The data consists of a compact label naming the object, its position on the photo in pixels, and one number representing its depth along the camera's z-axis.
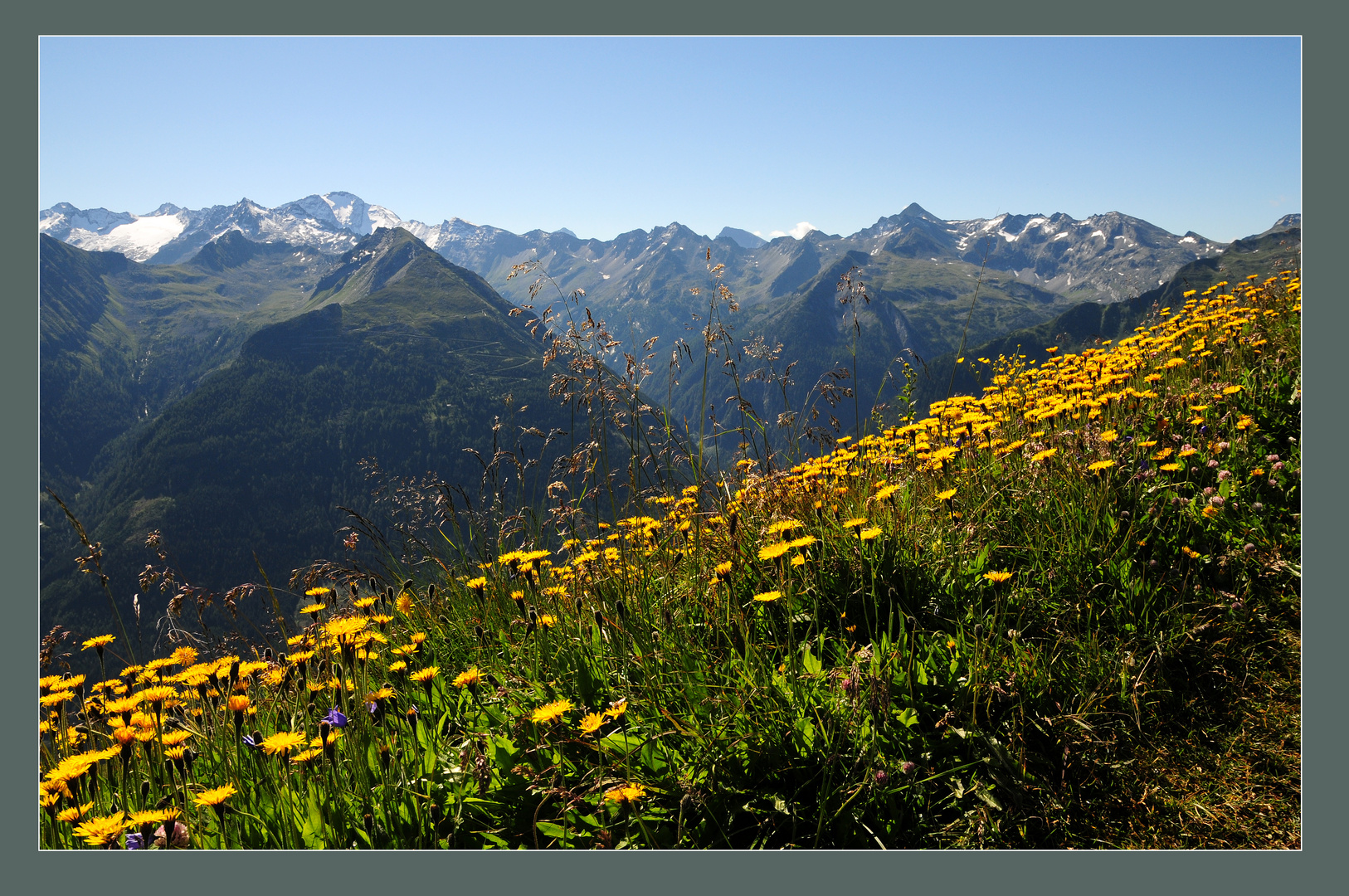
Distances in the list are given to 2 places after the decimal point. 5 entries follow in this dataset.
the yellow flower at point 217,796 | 2.21
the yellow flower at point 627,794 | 2.05
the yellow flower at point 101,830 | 2.15
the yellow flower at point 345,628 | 2.77
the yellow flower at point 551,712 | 2.29
